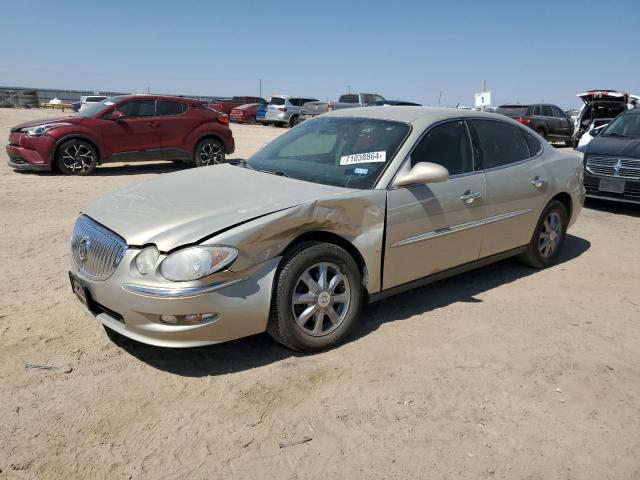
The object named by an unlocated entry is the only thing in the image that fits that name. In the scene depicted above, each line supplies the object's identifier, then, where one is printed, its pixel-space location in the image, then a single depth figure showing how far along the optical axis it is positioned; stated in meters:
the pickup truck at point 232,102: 33.25
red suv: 10.18
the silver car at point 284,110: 27.64
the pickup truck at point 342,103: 24.27
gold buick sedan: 3.15
